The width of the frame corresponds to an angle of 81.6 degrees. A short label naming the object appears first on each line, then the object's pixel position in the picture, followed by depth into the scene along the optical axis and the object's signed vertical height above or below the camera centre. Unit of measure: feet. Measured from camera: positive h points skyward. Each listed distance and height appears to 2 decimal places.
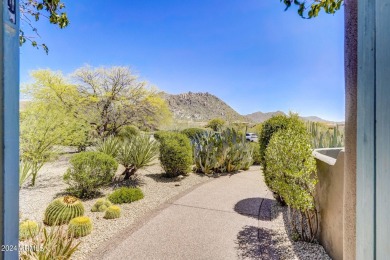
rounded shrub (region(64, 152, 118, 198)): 19.21 -3.77
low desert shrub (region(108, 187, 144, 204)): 19.07 -5.66
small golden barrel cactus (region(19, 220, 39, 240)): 12.13 -5.47
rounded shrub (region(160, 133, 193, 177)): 25.98 -3.00
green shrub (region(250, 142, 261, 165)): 38.52 -4.21
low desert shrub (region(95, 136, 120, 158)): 27.14 -2.14
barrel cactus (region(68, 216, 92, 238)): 13.12 -5.73
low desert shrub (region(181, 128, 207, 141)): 51.06 -0.26
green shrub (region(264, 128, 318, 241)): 11.43 -2.23
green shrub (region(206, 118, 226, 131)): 84.82 +3.01
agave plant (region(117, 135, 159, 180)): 24.61 -2.74
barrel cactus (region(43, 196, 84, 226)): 14.69 -5.42
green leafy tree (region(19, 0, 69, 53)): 11.61 +6.27
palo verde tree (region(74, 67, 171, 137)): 50.15 +7.61
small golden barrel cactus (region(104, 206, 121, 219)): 15.97 -5.90
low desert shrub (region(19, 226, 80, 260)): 8.82 -4.88
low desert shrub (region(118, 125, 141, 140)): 50.75 -0.31
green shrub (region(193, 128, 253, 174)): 29.43 -2.93
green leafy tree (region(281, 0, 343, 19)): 9.90 +5.79
